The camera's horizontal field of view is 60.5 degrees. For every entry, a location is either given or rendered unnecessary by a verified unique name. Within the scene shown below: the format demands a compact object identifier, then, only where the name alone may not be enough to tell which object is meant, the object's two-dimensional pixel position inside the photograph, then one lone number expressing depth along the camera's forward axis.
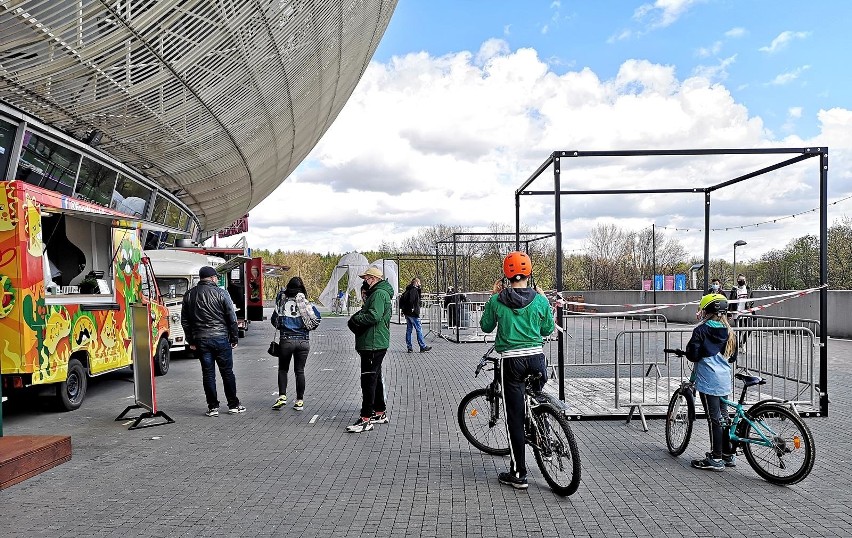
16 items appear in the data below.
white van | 17.02
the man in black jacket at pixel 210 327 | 9.27
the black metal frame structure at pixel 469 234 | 20.61
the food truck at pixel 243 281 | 23.05
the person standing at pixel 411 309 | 17.94
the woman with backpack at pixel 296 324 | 9.54
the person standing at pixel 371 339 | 8.25
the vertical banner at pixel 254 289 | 28.19
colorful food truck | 8.52
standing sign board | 8.87
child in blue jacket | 6.34
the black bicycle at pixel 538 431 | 5.57
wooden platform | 6.08
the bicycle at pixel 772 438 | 5.79
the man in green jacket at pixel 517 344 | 5.84
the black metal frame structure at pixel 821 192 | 8.55
